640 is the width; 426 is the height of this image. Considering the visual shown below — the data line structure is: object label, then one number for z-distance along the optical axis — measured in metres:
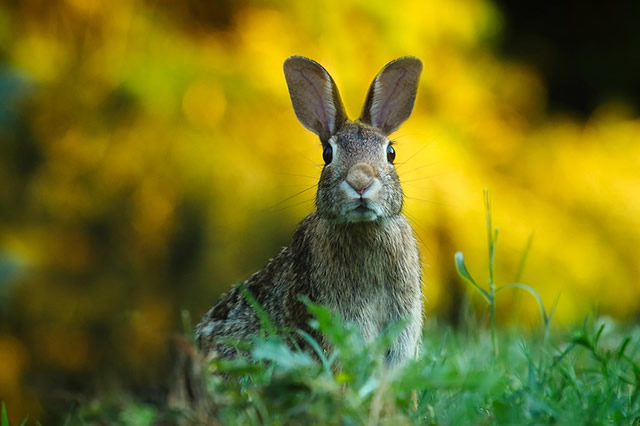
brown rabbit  5.76
